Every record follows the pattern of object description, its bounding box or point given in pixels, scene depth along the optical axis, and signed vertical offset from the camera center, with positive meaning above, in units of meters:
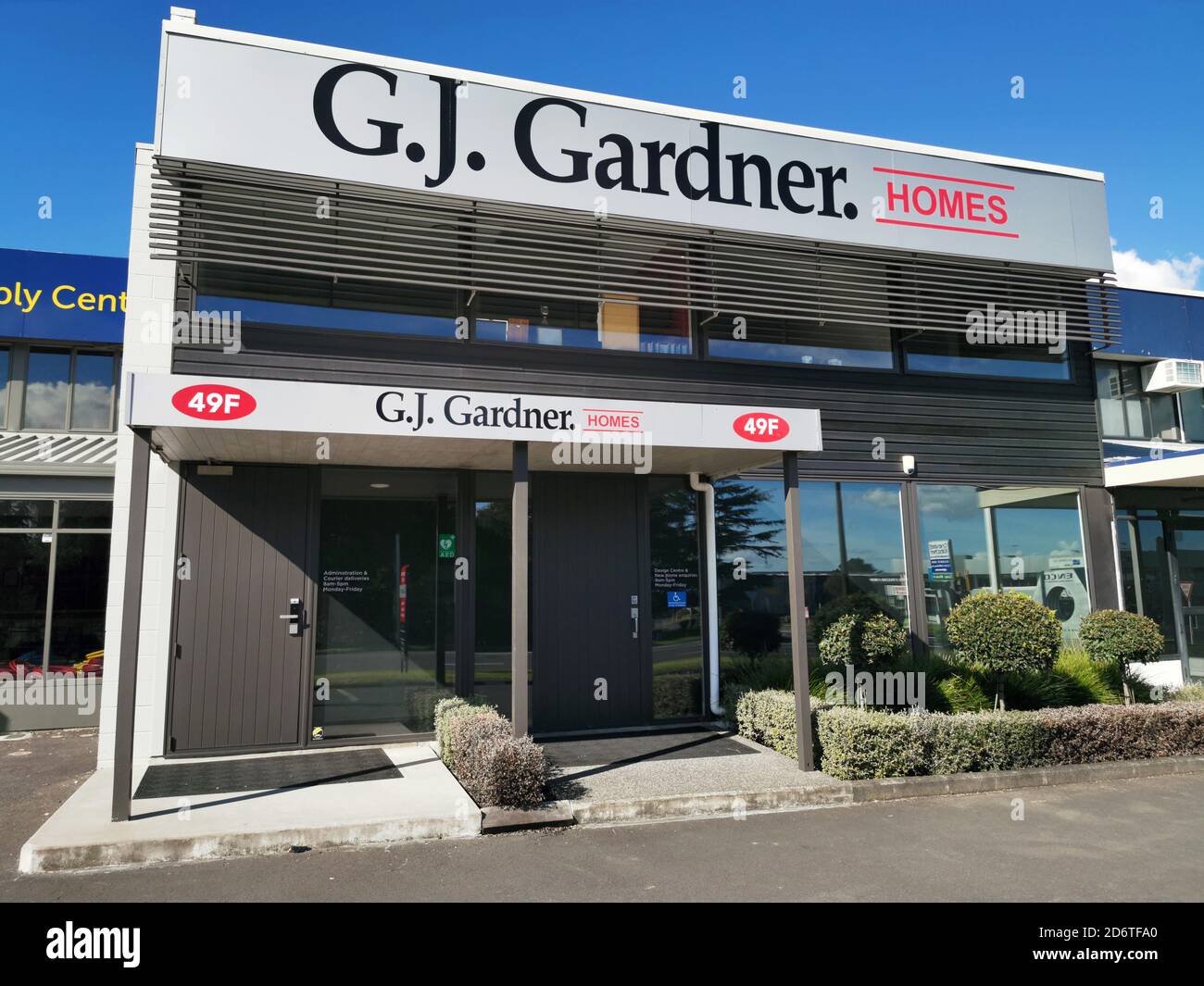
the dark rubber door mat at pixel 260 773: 6.80 -1.32
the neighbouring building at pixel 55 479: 10.70 +1.78
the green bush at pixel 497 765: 6.27 -1.13
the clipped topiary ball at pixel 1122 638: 9.09 -0.43
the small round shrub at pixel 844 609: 8.48 -0.06
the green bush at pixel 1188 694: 9.44 -1.09
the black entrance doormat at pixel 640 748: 7.89 -1.34
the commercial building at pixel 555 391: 8.02 +2.39
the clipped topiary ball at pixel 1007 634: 8.27 -0.33
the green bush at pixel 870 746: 7.12 -1.19
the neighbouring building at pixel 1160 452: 11.43 +1.95
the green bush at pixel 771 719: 7.92 -1.10
